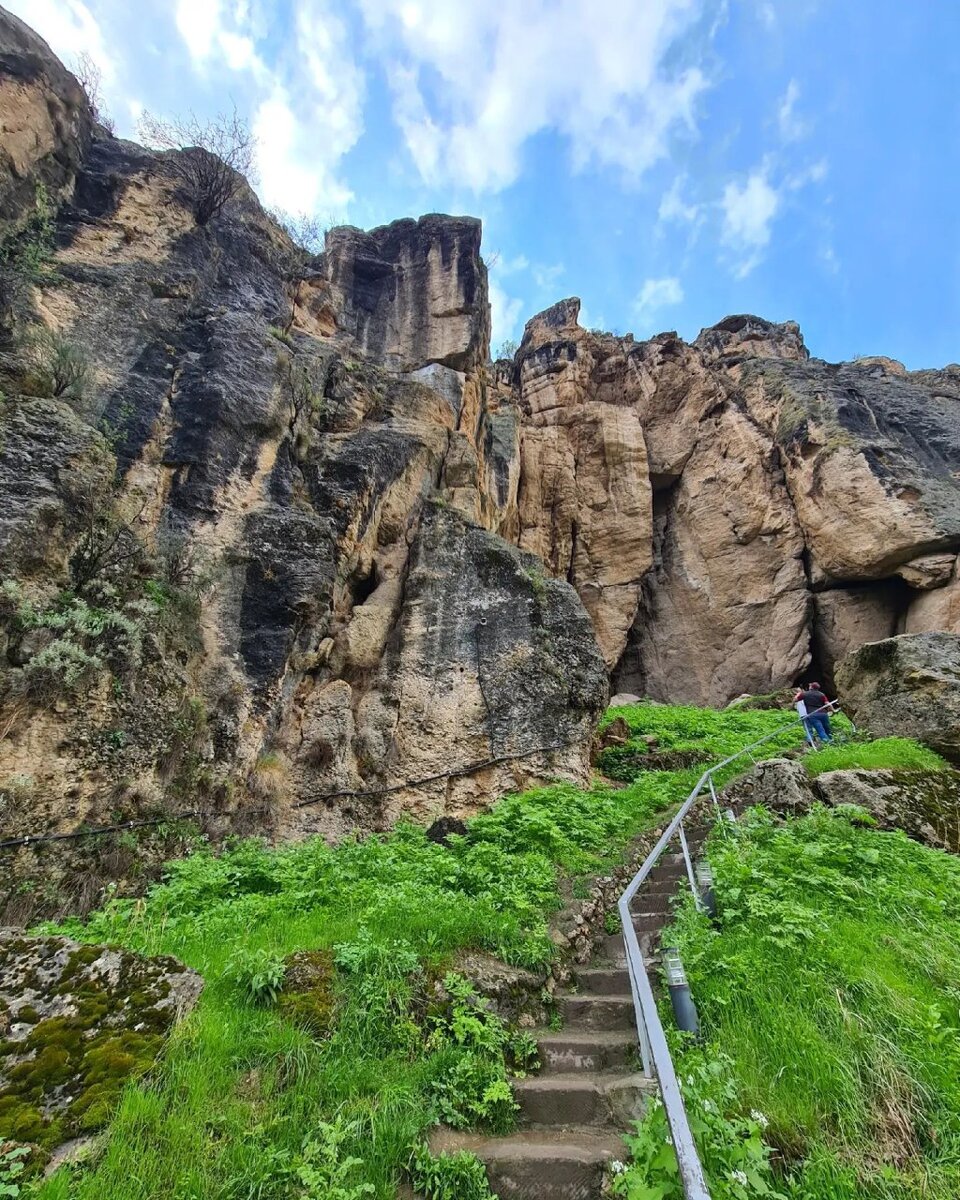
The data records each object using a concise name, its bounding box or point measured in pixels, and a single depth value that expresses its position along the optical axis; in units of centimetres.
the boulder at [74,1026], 325
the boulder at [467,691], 1097
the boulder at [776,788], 929
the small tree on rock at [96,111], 1450
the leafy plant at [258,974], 455
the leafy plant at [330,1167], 311
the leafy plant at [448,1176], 334
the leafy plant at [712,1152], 274
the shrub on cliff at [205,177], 1466
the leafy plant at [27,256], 1073
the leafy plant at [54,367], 941
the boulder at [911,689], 1128
